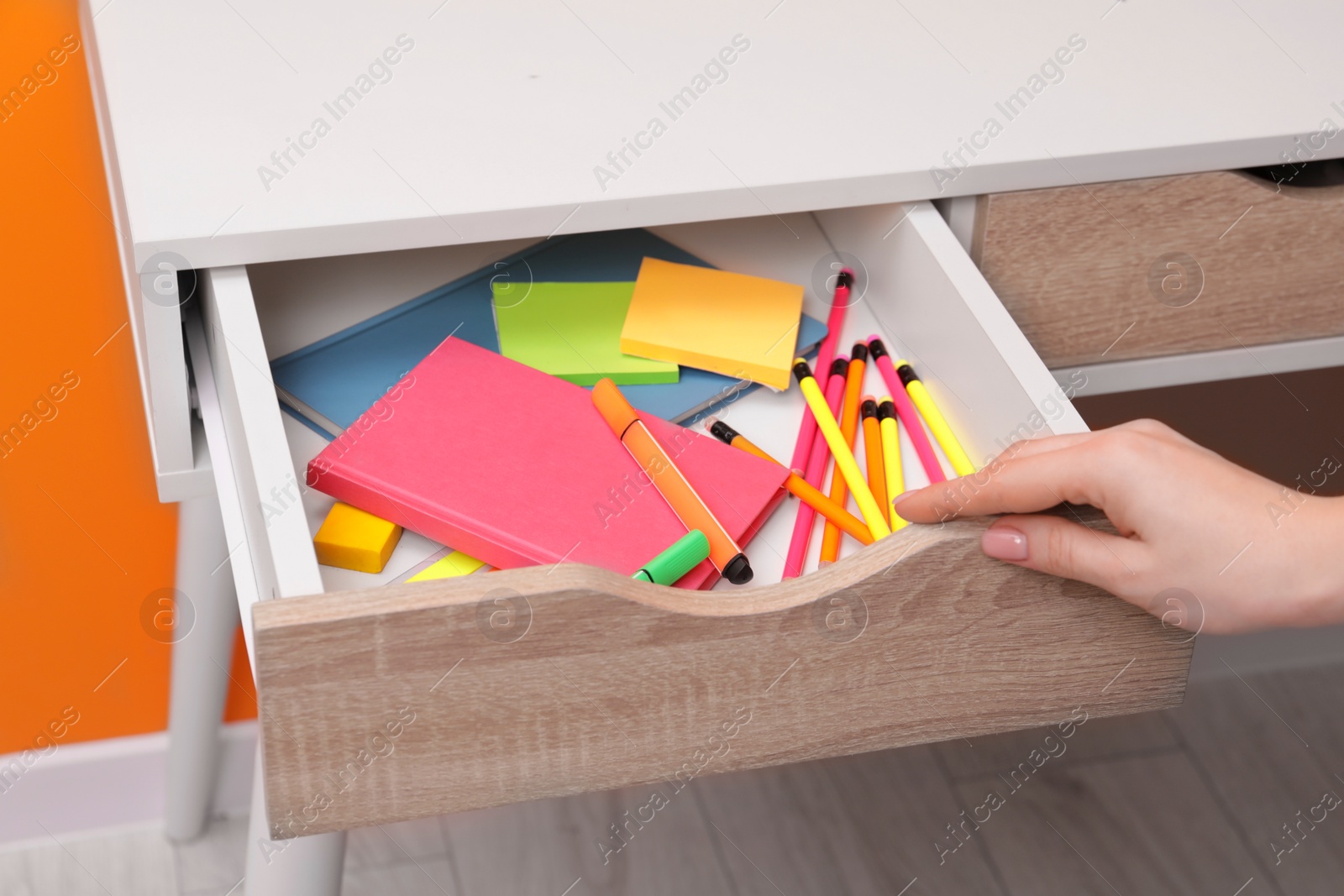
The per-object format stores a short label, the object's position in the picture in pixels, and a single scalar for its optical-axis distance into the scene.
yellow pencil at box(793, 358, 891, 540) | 1.62
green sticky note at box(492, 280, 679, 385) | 1.71
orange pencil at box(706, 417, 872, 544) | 1.62
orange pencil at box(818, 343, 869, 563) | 1.62
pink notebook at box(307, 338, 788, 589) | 1.60
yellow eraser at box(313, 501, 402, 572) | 1.59
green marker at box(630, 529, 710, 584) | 1.57
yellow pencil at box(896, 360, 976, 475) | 1.66
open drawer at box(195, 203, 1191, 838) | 1.49
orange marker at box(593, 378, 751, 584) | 1.60
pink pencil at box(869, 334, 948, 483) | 1.65
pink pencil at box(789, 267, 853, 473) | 1.67
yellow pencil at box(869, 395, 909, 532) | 1.64
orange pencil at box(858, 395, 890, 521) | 1.65
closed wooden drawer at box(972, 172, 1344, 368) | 1.71
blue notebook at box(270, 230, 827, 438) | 1.68
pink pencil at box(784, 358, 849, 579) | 1.61
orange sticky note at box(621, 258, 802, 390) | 1.71
